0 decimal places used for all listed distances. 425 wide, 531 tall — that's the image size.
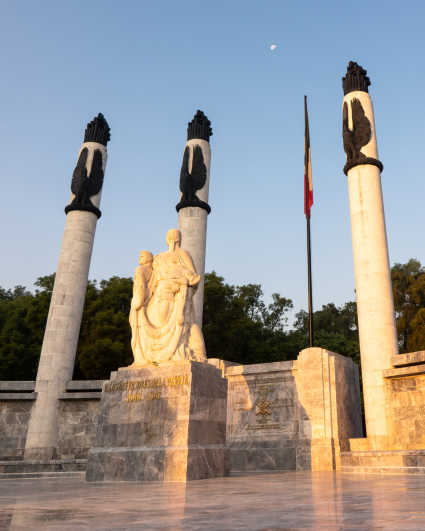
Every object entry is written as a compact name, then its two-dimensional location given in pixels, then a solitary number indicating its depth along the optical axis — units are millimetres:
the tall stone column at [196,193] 22312
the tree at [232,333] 32562
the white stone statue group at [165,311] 10680
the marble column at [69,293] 19391
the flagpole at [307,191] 16222
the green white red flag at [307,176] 17906
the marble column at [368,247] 16125
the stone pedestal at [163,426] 9125
